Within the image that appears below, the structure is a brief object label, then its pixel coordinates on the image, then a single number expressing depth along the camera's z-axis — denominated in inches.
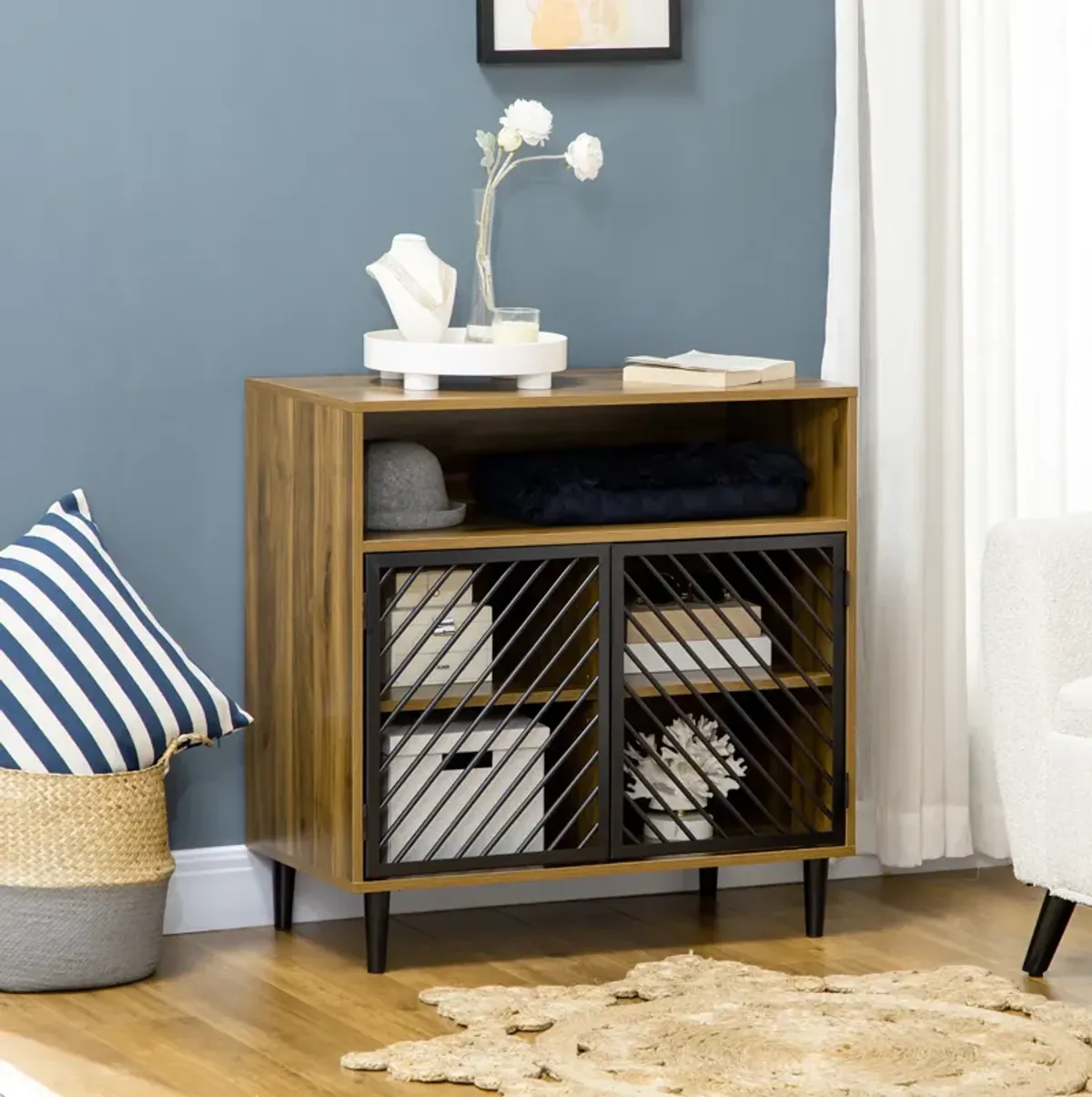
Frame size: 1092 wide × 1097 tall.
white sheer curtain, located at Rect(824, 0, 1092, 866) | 214.1
